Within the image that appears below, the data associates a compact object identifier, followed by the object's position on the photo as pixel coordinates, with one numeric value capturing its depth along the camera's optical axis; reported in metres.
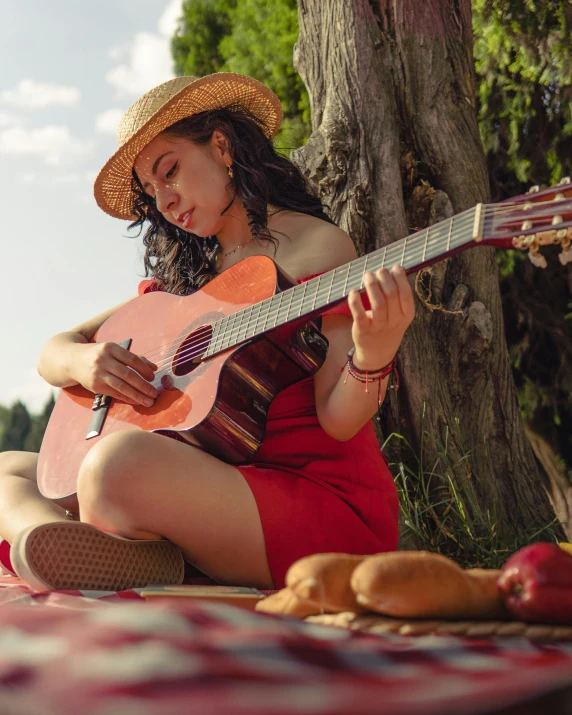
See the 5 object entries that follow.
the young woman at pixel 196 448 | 1.72
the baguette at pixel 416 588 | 1.03
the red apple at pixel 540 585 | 1.03
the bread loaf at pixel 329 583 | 1.10
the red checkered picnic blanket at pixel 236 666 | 0.65
